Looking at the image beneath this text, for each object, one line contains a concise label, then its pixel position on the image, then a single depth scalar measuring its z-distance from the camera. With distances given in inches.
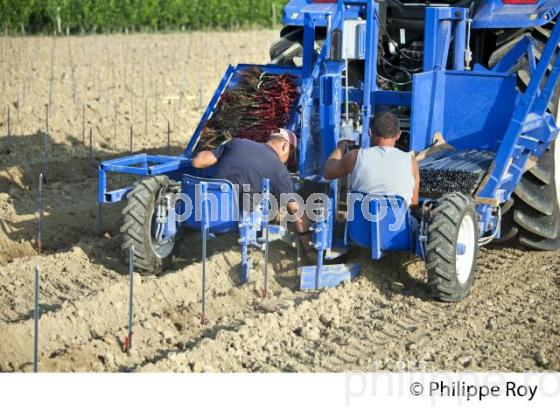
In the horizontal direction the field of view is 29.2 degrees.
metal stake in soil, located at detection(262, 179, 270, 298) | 289.0
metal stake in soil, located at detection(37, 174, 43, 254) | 328.8
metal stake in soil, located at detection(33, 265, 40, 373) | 222.7
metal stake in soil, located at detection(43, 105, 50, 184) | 415.5
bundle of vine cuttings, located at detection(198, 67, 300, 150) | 332.2
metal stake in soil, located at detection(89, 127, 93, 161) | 444.1
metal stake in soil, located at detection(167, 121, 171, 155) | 459.4
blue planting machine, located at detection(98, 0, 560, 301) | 289.7
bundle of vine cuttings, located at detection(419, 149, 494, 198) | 299.6
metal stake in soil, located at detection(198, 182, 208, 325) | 267.8
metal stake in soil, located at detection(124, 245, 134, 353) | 243.4
